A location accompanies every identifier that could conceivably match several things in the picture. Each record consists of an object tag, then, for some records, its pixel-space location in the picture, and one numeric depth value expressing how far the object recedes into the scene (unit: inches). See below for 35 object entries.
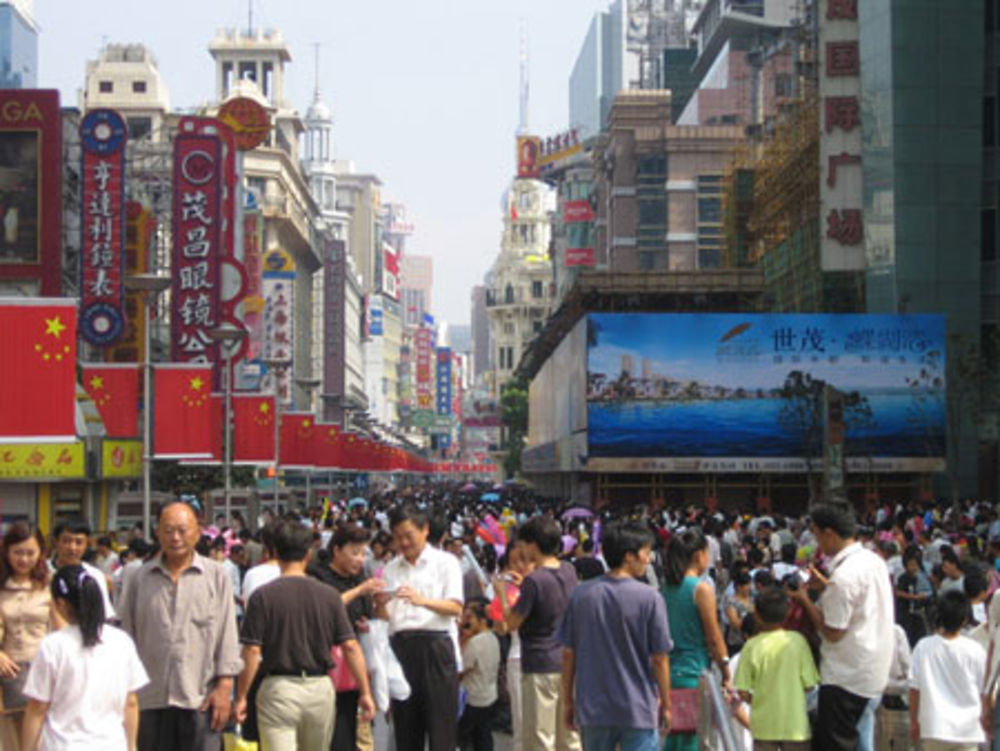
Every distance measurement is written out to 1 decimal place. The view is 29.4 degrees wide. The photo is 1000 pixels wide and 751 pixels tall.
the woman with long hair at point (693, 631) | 386.3
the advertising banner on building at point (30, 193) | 1579.7
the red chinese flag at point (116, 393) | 1238.9
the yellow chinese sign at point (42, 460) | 1091.3
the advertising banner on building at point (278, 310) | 3166.8
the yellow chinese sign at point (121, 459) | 1189.1
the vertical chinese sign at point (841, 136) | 2087.8
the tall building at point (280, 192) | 3579.2
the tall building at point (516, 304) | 7578.7
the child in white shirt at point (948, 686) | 366.9
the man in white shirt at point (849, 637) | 351.9
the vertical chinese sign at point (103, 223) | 1550.2
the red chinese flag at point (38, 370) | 898.7
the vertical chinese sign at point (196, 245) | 1758.1
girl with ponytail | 285.0
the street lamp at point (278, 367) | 1894.2
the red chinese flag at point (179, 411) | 1211.9
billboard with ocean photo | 2138.3
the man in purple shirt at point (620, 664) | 335.6
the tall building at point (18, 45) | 3302.2
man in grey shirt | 330.0
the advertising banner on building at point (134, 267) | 1748.3
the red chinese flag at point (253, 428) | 1612.9
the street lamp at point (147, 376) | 1026.1
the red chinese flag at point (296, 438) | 2119.8
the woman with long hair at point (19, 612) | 348.5
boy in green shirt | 350.9
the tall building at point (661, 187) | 3543.3
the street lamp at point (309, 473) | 2425.2
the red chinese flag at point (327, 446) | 2310.5
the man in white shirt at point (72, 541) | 479.2
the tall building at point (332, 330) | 4537.4
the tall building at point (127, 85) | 3725.4
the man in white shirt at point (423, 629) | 397.7
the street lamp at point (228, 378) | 1381.6
